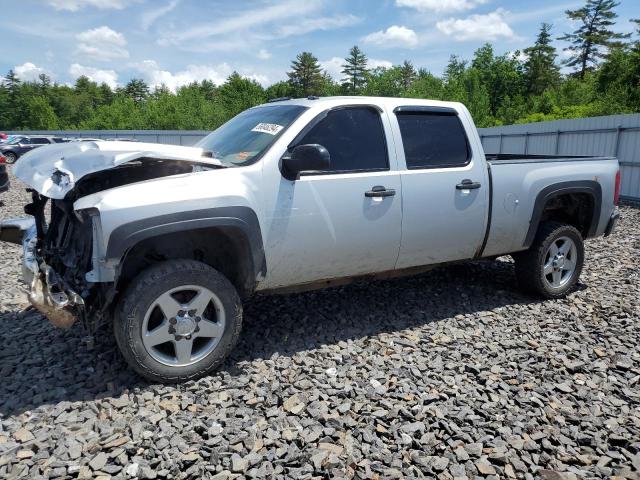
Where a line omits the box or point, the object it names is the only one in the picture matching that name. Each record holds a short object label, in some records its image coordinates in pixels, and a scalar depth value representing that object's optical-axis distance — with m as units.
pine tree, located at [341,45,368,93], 84.38
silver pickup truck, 3.09
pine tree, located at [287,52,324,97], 82.25
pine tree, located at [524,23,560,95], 60.50
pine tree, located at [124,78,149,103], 103.88
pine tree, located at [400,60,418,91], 92.53
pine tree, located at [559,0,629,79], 57.91
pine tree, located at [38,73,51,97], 90.83
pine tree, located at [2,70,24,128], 80.44
